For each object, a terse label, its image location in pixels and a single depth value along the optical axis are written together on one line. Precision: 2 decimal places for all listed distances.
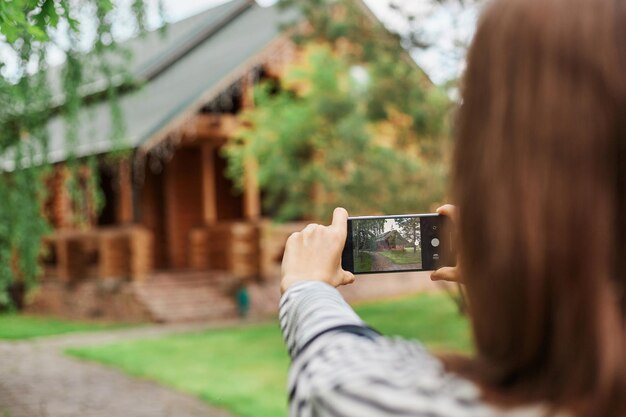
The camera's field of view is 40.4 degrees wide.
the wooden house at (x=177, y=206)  16.28
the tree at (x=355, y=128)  12.85
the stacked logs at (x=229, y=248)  17.11
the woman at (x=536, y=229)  0.88
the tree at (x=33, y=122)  7.70
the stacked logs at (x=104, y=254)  16.33
